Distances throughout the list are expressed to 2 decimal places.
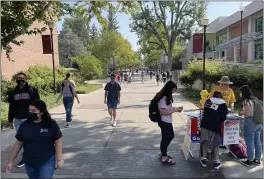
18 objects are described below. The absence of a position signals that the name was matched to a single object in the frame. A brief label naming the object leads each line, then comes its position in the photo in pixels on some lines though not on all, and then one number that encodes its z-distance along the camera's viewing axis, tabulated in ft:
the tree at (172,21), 131.54
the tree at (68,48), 184.65
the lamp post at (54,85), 64.64
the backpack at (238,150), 19.62
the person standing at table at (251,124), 17.76
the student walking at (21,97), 18.86
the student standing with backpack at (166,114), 18.30
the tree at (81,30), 304.48
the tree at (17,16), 23.11
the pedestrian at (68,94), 29.91
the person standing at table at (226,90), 21.88
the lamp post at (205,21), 50.47
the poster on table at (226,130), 19.02
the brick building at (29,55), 64.39
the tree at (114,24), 332.08
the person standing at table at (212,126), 17.42
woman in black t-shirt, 11.72
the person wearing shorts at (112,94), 30.17
